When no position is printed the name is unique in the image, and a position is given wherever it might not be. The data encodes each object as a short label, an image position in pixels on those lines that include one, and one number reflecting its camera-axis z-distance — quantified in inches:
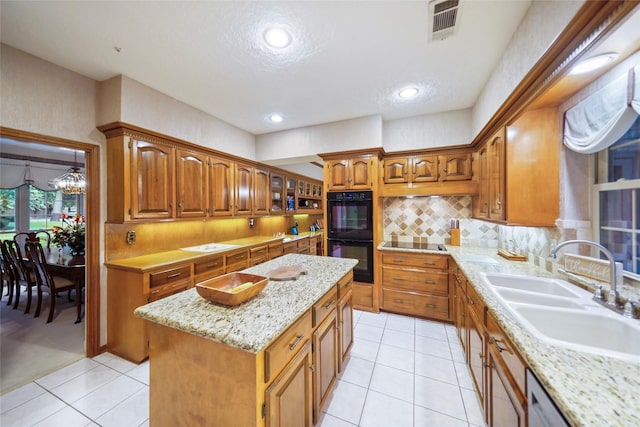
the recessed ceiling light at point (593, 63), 45.5
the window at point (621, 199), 50.7
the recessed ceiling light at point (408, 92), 96.7
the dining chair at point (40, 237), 175.7
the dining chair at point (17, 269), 118.9
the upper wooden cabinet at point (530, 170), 65.8
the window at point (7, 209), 171.3
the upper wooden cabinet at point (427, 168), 114.4
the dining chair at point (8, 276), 129.4
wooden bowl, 45.5
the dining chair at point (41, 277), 109.6
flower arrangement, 123.3
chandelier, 150.6
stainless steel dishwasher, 26.7
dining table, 107.2
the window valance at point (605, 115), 44.7
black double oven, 121.4
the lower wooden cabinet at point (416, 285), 107.7
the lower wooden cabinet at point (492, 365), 36.7
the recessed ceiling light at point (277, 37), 64.6
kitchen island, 36.5
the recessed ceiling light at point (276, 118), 121.7
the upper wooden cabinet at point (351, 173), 121.9
